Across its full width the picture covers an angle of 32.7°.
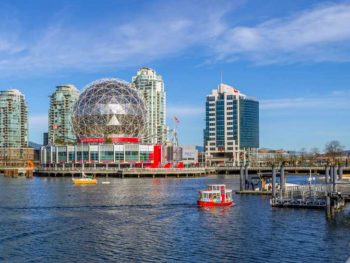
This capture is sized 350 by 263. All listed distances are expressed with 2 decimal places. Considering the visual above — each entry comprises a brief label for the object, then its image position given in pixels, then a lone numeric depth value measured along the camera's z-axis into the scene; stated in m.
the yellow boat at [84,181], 132.88
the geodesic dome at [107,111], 188.12
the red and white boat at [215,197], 76.25
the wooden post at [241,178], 96.53
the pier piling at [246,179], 101.72
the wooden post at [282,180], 78.85
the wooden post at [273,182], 76.14
